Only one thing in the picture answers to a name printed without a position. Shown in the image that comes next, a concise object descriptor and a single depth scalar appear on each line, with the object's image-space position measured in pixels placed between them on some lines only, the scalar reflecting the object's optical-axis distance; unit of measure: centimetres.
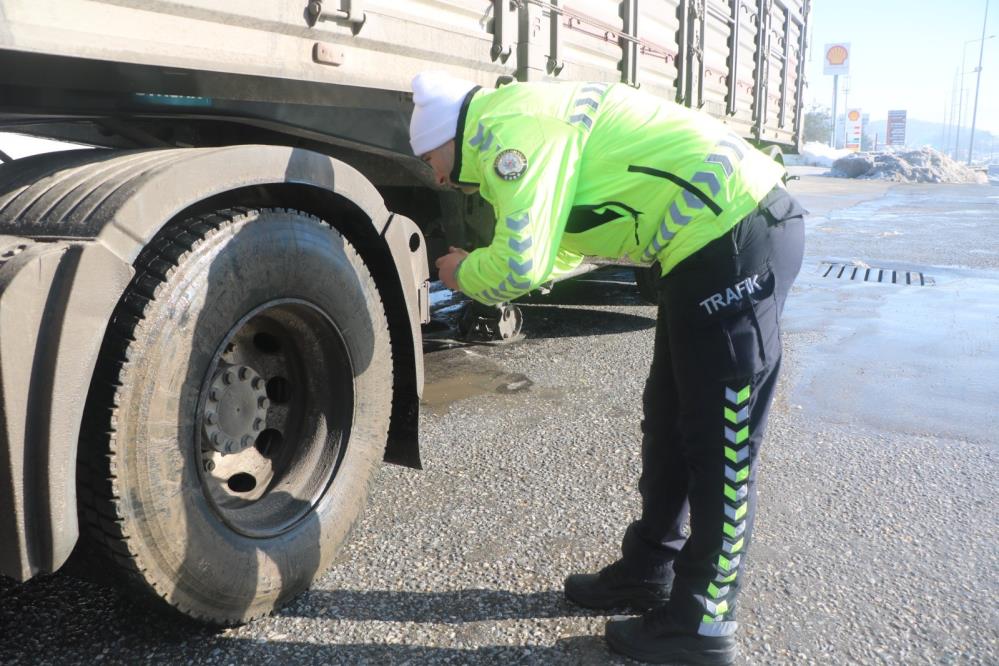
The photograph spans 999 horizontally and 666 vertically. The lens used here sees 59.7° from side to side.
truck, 170
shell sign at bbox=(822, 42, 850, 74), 6369
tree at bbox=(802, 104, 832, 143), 7296
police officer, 204
